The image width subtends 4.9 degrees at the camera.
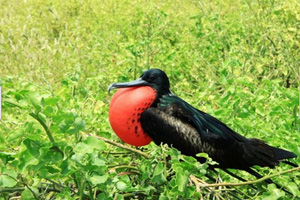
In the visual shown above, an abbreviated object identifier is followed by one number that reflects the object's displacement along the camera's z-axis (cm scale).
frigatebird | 1010
